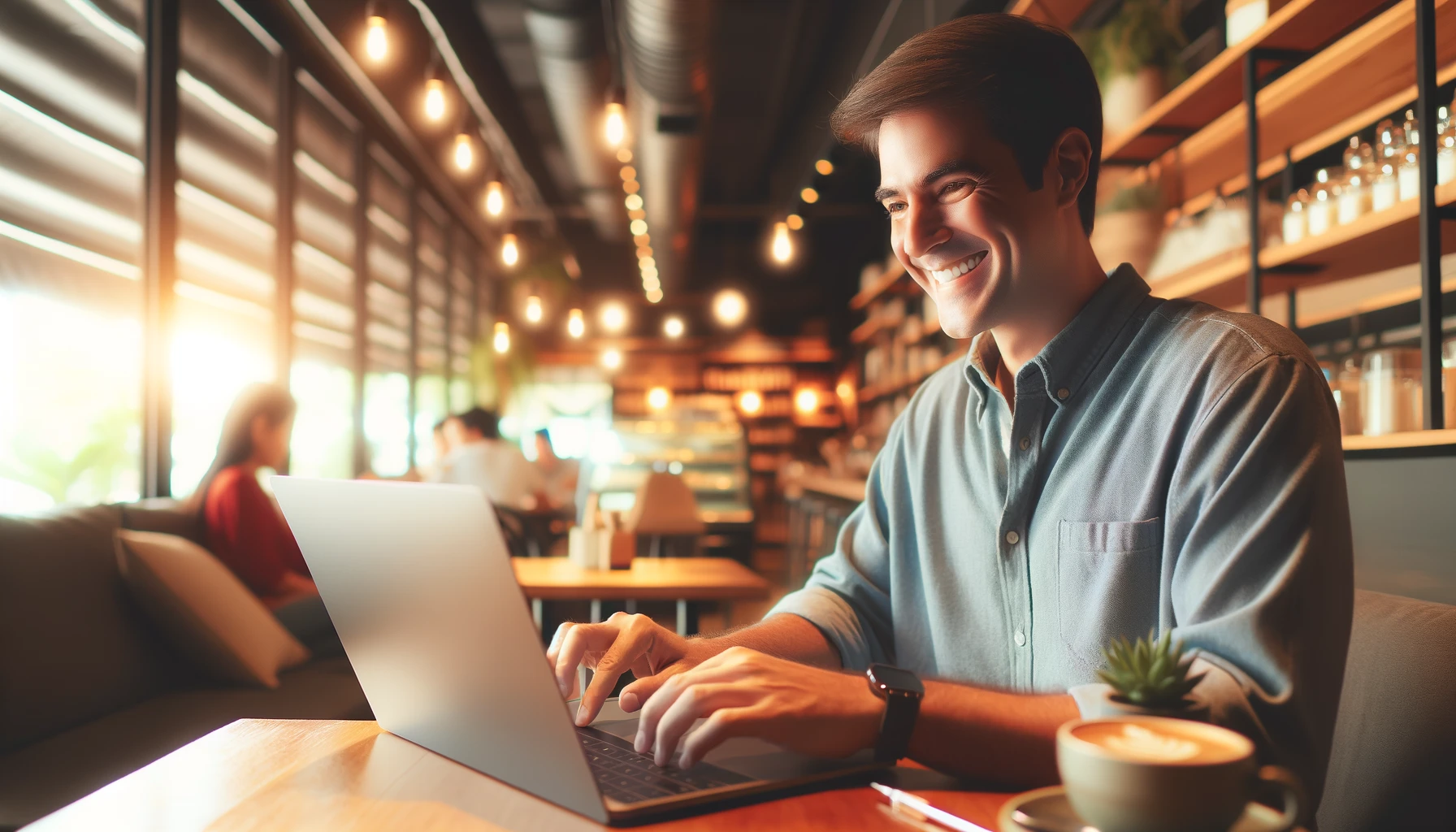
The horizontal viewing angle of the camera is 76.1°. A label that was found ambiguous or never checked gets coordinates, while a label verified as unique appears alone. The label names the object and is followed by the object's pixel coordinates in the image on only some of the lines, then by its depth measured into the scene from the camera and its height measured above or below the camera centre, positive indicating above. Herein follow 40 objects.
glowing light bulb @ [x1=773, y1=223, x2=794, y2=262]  7.54 +1.60
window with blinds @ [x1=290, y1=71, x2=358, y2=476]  5.55 +1.02
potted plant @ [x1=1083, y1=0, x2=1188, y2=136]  3.17 +1.34
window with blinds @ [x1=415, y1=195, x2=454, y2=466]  8.29 +1.10
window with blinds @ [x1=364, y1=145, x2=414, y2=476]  6.96 +0.96
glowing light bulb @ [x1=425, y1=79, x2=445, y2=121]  4.77 +1.76
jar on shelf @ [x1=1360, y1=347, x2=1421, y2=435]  1.98 +0.10
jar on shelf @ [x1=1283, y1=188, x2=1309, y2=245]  2.47 +0.59
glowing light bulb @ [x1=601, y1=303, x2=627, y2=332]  11.41 +1.51
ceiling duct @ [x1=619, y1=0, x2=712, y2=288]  4.74 +2.12
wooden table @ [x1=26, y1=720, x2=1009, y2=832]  0.69 -0.29
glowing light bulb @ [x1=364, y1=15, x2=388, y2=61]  4.18 +1.82
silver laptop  0.65 -0.18
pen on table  0.66 -0.28
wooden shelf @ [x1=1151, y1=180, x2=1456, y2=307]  2.11 +0.47
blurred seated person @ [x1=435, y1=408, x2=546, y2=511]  6.16 -0.18
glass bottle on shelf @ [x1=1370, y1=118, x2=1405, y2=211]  2.14 +0.63
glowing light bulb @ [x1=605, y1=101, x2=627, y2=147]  5.13 +1.76
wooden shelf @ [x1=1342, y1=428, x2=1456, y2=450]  1.69 -0.01
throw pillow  2.62 -0.48
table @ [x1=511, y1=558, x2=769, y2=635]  2.95 -0.47
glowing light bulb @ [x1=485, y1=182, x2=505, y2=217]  6.55 +1.70
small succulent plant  0.61 -0.16
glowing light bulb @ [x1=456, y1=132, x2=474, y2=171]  5.43 +1.69
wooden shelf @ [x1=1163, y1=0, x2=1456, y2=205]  2.18 +0.94
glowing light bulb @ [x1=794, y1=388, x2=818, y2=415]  14.02 +0.56
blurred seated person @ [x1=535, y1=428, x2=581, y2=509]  8.61 -0.29
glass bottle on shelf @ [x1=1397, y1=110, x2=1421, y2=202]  2.05 +0.60
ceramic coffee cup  0.52 -0.20
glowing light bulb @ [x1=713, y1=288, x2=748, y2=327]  10.16 +1.47
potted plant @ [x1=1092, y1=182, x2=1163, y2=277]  3.07 +0.70
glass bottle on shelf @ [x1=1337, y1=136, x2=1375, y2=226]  2.25 +0.62
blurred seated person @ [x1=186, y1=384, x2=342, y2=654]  3.24 -0.32
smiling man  0.78 -0.08
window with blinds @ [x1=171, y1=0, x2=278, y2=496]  4.11 +1.06
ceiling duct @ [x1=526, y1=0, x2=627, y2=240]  5.07 +2.28
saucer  0.56 -0.24
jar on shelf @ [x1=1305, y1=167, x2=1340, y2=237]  2.37 +0.60
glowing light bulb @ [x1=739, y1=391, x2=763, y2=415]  14.11 +0.55
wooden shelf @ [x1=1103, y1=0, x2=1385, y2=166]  2.34 +1.06
